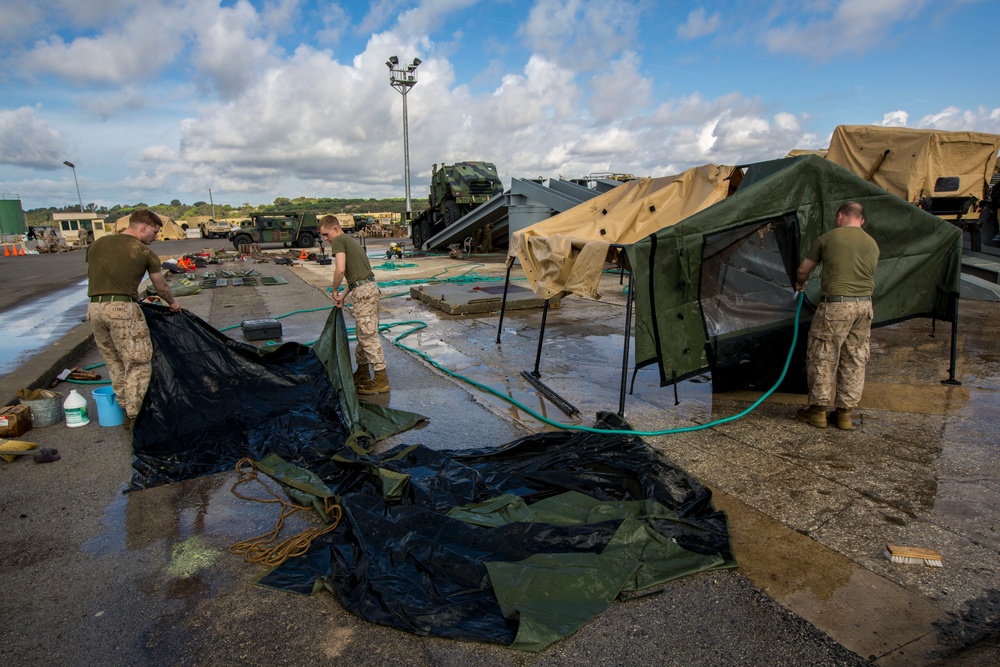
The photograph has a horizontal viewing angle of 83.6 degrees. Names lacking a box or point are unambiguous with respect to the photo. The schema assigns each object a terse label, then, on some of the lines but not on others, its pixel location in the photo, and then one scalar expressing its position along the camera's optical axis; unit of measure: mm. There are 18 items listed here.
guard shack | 38125
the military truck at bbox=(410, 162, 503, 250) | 21156
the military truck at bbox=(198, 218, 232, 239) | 48459
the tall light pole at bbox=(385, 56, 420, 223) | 29522
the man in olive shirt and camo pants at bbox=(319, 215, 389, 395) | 5531
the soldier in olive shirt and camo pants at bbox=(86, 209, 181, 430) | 4422
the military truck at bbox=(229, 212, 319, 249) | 29391
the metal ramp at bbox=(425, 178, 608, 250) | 13914
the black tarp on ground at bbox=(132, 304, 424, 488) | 4137
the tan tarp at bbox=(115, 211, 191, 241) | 46438
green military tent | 4379
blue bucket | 4773
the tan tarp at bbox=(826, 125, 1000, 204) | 10312
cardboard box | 4379
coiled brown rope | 2896
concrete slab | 9762
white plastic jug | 4707
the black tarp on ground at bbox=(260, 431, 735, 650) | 2408
